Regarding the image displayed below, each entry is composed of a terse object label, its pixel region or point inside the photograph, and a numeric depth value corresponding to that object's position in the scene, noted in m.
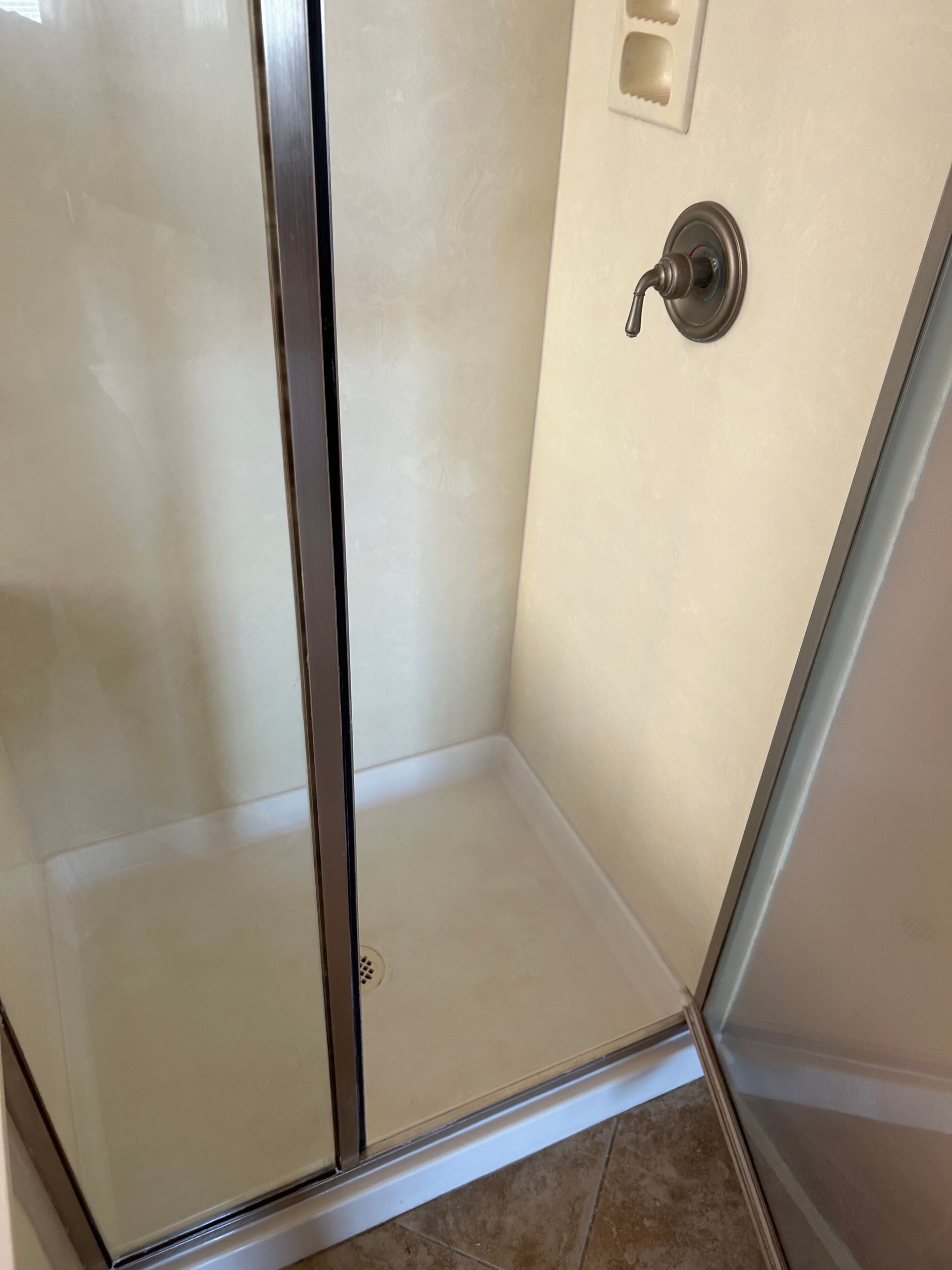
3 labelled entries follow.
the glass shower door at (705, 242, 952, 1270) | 0.91
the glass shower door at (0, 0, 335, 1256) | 0.74
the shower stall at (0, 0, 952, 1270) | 0.75
